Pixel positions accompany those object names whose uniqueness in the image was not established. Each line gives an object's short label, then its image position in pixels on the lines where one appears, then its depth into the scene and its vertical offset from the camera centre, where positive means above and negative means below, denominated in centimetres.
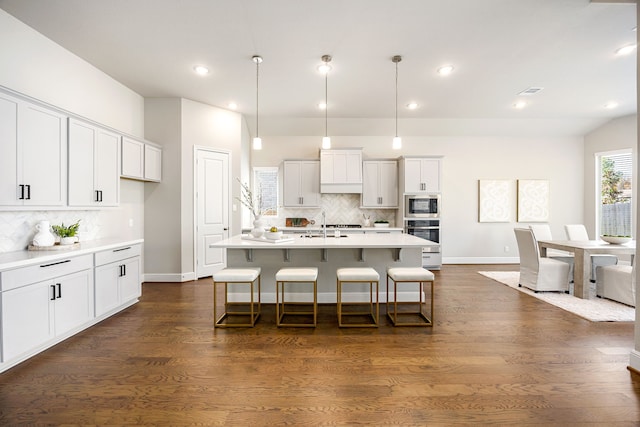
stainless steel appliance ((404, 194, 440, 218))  610 +11
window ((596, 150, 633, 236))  602 +43
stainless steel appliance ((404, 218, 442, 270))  606 -39
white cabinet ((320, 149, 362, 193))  622 +97
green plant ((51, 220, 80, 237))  322 -17
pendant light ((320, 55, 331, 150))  367 +194
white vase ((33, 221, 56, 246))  297 -22
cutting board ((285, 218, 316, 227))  649 -18
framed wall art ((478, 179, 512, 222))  671 +23
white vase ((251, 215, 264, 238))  363 -17
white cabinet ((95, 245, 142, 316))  324 -75
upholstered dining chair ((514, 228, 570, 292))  434 -88
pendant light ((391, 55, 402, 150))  365 +96
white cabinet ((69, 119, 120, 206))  323 +59
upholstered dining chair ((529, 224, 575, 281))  505 -33
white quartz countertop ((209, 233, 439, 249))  330 -34
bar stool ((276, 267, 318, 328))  315 -68
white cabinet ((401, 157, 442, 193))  616 +80
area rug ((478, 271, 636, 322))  338 -120
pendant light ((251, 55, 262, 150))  368 +195
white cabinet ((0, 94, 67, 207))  256 +57
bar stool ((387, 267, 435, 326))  315 -70
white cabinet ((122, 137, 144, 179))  412 +82
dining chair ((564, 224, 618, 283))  450 -68
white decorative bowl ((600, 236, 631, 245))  421 -40
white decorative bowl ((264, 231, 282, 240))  356 -26
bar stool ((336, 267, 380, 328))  313 -69
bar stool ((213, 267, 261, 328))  313 -69
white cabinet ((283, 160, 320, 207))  637 +67
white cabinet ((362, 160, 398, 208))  639 +64
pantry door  519 +13
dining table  400 -57
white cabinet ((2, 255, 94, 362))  231 -81
